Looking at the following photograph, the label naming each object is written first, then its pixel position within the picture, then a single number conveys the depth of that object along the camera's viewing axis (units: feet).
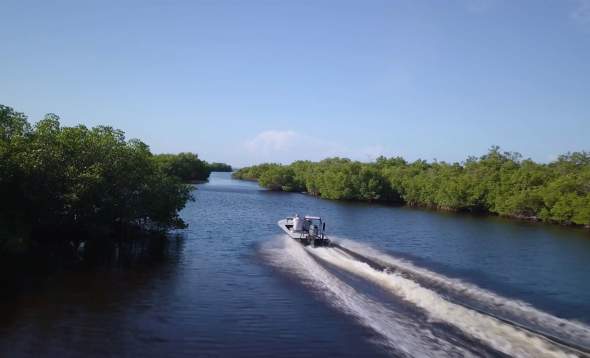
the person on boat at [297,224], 96.73
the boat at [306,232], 87.67
